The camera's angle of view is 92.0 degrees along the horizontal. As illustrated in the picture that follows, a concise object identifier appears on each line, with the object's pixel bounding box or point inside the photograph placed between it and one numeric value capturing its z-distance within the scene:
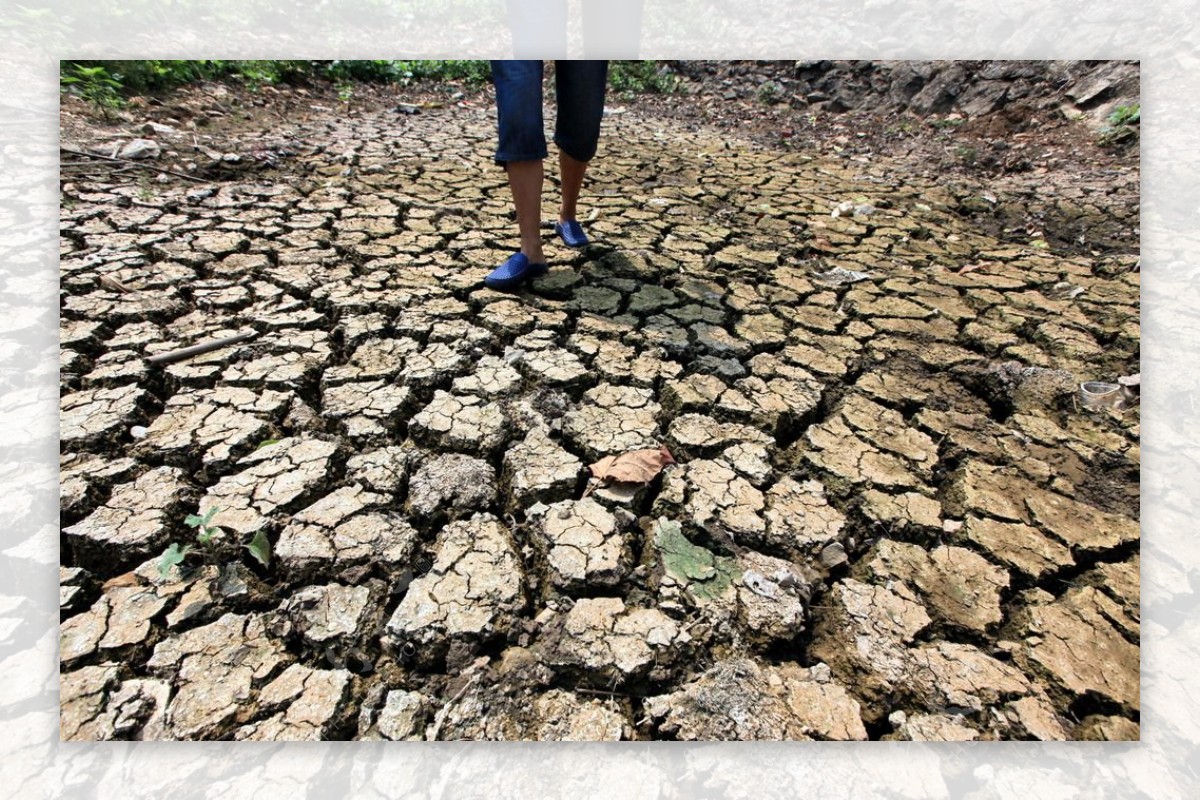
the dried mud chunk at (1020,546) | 1.09
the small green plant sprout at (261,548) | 1.04
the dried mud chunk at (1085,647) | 0.89
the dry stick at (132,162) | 2.45
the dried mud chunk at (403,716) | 0.84
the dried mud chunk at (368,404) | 1.37
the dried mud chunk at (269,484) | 1.11
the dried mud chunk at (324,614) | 0.94
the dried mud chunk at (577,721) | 0.85
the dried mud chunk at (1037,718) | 0.85
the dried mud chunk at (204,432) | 1.24
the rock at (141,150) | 2.58
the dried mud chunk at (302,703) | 0.83
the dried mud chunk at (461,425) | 1.32
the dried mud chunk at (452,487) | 1.17
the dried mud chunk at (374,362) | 1.49
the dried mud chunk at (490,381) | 1.47
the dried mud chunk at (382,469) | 1.21
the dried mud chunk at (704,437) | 1.33
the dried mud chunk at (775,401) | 1.43
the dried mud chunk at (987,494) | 1.20
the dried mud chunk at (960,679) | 0.88
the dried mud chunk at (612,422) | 1.33
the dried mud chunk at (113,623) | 0.90
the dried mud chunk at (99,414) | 1.24
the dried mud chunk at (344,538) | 1.05
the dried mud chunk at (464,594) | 0.94
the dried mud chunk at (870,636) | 0.91
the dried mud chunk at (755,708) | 0.85
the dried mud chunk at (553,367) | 1.52
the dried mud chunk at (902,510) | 1.18
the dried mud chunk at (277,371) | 1.45
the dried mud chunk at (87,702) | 0.81
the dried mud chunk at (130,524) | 1.03
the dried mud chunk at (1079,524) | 1.13
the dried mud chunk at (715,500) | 1.15
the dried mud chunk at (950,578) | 1.01
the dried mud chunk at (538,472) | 1.20
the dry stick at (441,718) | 0.84
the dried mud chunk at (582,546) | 1.04
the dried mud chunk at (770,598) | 0.98
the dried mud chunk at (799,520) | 1.12
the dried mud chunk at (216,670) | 0.83
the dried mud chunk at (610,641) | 0.91
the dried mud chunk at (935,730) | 0.84
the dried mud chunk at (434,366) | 1.49
